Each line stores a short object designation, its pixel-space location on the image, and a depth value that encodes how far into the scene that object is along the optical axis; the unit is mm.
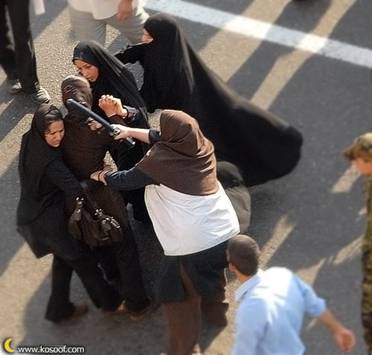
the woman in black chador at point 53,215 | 9453
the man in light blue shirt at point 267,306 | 7797
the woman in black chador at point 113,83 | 10297
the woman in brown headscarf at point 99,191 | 9703
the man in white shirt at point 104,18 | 12258
